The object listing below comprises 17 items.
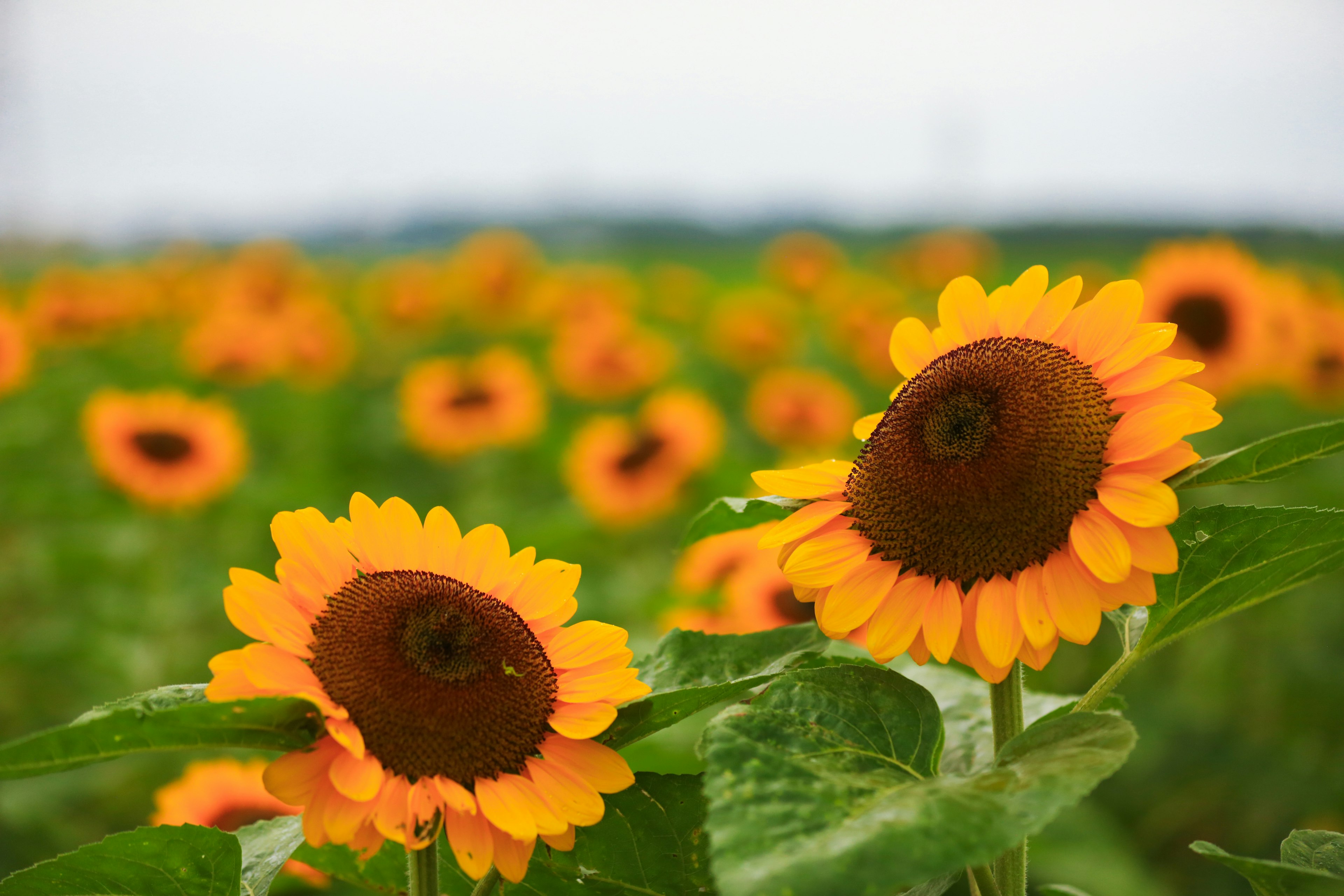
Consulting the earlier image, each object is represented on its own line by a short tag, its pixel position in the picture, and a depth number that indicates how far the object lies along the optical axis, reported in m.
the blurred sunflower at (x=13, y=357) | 4.36
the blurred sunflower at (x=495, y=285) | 6.77
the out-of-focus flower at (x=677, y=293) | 7.92
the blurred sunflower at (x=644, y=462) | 4.50
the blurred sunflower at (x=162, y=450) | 3.84
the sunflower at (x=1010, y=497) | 0.83
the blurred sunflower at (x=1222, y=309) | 3.70
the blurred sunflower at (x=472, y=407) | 5.00
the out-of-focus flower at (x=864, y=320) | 5.94
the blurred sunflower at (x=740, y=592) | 2.06
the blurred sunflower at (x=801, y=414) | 5.43
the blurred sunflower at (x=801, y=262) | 7.90
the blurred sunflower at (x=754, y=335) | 6.56
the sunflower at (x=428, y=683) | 0.78
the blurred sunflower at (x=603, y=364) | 5.68
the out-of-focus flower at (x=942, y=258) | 7.77
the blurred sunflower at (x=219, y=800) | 1.68
